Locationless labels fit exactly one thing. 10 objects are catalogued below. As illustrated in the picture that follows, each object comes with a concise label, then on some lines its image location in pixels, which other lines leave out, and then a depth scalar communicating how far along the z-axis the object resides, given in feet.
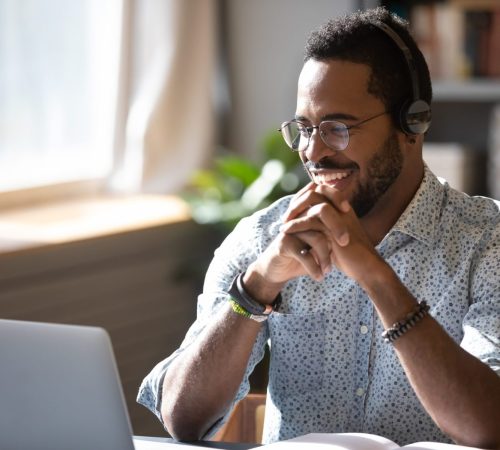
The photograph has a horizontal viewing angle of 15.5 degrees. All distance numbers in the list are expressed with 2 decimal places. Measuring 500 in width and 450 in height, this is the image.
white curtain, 15.66
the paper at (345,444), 8.09
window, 14.64
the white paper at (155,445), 8.50
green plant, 14.64
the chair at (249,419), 9.77
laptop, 7.49
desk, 8.59
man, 9.07
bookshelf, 14.83
